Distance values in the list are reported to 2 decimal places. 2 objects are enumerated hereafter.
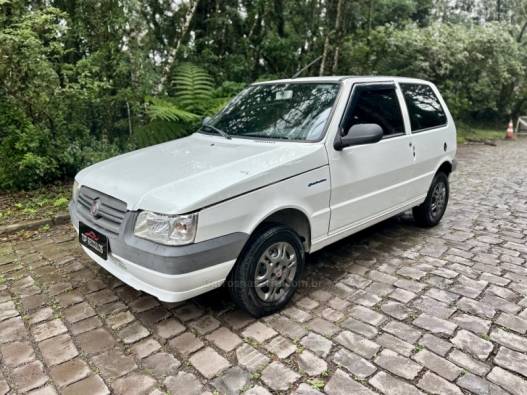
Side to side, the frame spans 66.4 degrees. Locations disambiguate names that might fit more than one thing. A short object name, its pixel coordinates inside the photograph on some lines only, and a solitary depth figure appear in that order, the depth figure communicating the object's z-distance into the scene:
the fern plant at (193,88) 6.94
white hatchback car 2.46
